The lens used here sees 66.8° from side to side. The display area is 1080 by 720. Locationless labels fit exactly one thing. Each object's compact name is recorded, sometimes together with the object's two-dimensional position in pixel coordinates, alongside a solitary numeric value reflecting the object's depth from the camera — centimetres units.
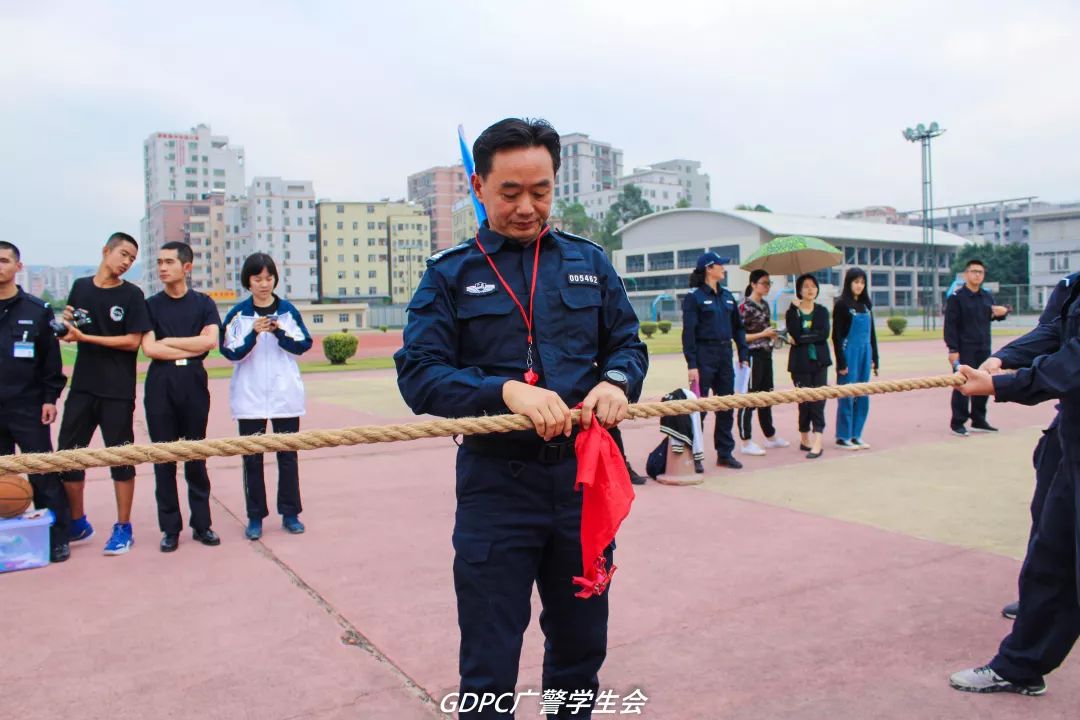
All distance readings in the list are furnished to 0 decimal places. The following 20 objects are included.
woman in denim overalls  802
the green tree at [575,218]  8700
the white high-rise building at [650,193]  12150
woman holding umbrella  775
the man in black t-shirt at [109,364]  499
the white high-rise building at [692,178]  13750
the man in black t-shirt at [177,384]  507
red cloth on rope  212
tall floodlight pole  3691
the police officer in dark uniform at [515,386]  214
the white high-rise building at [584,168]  13750
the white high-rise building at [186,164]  12556
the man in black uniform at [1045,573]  278
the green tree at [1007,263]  7175
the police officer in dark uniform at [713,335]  718
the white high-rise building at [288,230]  9338
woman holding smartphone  537
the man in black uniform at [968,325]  868
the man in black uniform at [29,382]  491
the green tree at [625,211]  9444
